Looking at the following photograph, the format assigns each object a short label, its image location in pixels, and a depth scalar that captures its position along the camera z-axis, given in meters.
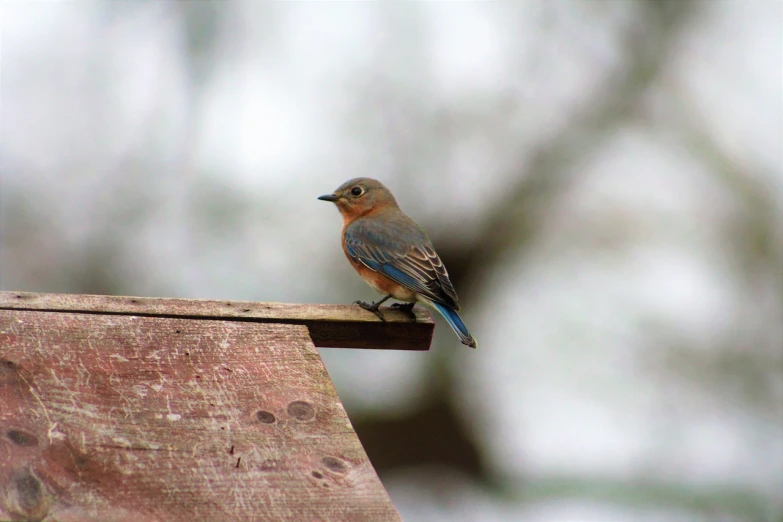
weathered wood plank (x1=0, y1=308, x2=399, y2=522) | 5.82
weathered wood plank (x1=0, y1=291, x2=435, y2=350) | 7.87
